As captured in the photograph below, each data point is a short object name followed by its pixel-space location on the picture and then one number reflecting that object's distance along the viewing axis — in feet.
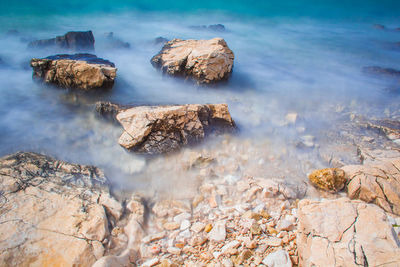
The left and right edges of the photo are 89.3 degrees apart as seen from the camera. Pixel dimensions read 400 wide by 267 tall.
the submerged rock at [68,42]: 31.94
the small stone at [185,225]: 7.53
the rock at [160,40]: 39.53
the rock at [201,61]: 18.53
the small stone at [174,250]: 6.51
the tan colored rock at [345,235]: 4.52
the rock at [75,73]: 15.12
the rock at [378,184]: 8.25
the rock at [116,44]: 36.20
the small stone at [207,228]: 7.23
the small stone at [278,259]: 5.41
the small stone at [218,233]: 6.72
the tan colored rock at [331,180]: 9.28
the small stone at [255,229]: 6.53
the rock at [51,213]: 6.09
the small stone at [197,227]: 7.29
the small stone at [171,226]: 7.64
